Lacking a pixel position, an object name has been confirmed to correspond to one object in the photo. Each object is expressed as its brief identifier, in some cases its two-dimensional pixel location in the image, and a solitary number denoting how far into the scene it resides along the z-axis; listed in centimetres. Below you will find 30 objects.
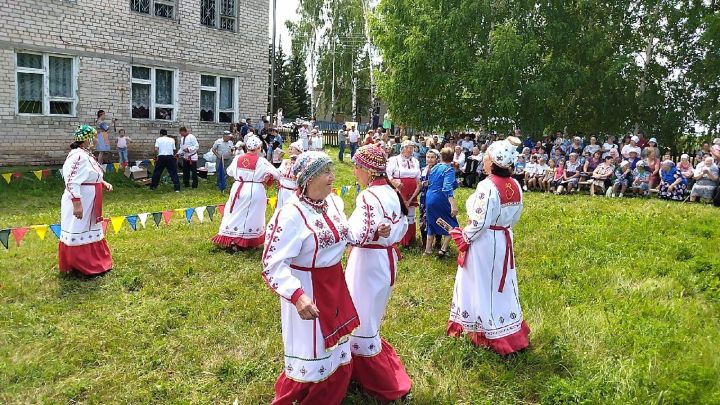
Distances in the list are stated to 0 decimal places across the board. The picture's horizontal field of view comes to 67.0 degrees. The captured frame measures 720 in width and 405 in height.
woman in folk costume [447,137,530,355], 488
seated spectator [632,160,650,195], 1450
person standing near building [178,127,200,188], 1566
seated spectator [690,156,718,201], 1319
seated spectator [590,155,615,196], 1513
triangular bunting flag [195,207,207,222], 954
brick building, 1426
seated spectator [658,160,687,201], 1374
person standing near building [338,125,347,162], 2405
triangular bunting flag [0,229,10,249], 699
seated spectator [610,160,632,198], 1470
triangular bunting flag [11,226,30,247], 723
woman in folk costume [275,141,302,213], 873
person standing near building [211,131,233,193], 1570
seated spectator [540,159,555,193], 1600
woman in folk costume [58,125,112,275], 672
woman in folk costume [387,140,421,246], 873
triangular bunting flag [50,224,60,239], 718
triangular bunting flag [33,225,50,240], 730
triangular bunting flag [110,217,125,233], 793
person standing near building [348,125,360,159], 2369
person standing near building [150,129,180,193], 1495
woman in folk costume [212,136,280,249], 860
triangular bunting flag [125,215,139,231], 836
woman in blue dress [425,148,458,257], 796
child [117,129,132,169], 1566
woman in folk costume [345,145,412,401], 414
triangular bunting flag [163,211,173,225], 920
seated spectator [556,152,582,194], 1566
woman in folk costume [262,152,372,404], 340
